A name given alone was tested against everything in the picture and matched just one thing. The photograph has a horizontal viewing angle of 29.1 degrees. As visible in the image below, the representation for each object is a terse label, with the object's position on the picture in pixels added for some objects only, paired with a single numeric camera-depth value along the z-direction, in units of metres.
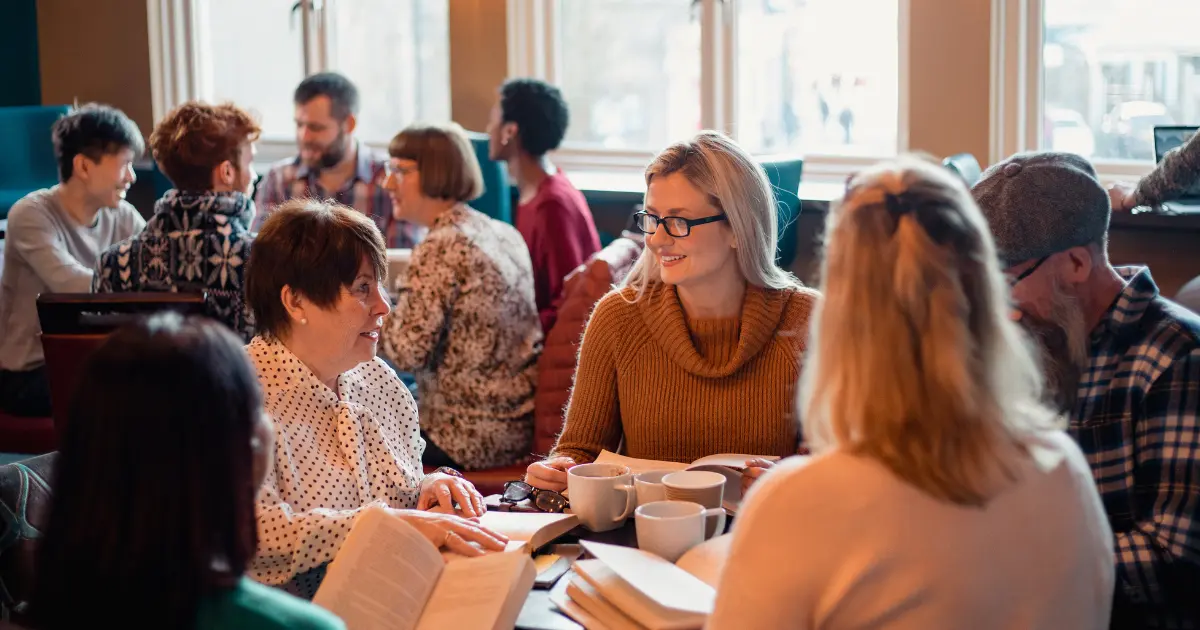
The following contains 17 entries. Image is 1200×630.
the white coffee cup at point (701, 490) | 2.64
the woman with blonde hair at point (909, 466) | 2.19
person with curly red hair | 3.85
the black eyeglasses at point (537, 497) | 2.78
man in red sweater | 4.69
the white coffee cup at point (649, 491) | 2.69
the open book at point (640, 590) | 2.41
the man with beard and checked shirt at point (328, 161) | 5.58
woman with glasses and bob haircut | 3.92
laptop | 4.29
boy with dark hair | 4.33
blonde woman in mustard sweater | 3.11
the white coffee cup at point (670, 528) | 2.56
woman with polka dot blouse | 2.76
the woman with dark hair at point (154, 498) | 2.10
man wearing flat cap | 2.64
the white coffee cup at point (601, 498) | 2.69
